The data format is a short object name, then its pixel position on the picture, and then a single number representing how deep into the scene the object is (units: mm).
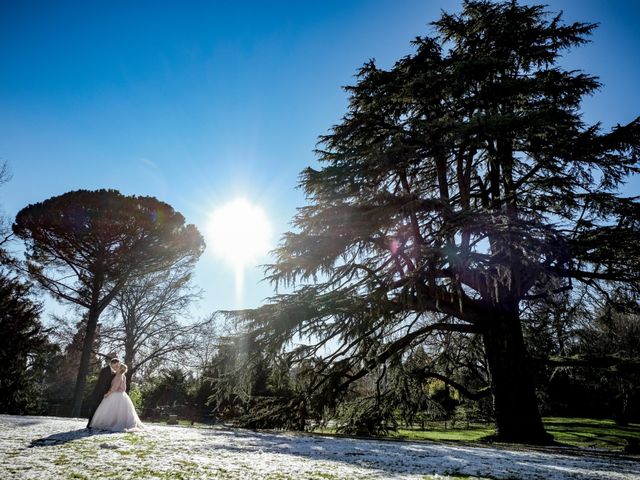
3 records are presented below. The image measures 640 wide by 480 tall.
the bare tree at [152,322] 23000
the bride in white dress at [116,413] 7930
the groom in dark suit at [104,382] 8341
